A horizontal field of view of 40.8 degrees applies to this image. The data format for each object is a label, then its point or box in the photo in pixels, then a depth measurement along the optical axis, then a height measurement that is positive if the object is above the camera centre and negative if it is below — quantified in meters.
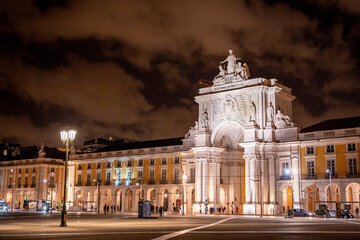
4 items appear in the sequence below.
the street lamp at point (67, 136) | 30.97 +3.44
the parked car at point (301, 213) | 51.66 -2.34
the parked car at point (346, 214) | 48.56 -2.29
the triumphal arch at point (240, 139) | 59.31 +6.69
